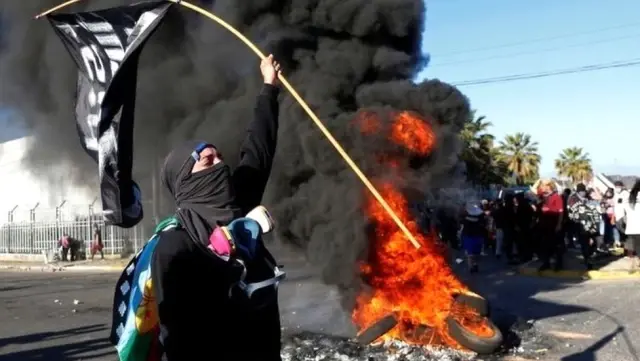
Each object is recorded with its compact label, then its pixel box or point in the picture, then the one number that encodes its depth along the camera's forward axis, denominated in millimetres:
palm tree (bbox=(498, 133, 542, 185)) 59531
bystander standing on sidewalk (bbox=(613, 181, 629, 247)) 13312
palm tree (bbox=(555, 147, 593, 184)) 63575
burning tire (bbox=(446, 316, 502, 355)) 6355
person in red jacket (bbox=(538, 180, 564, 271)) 12812
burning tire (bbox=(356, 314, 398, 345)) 6637
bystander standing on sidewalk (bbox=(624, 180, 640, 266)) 11109
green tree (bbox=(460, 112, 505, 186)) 40484
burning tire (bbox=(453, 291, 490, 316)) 6418
